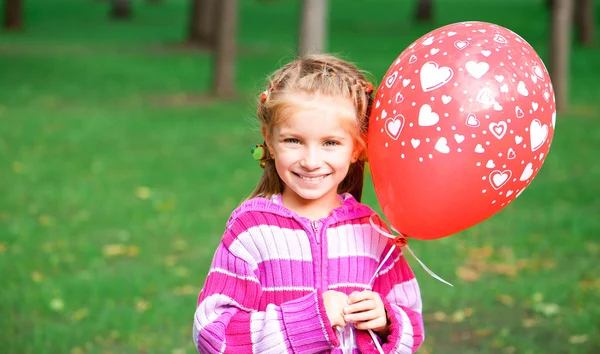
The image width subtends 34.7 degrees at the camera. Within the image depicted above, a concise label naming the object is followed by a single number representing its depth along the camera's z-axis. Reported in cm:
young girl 275
